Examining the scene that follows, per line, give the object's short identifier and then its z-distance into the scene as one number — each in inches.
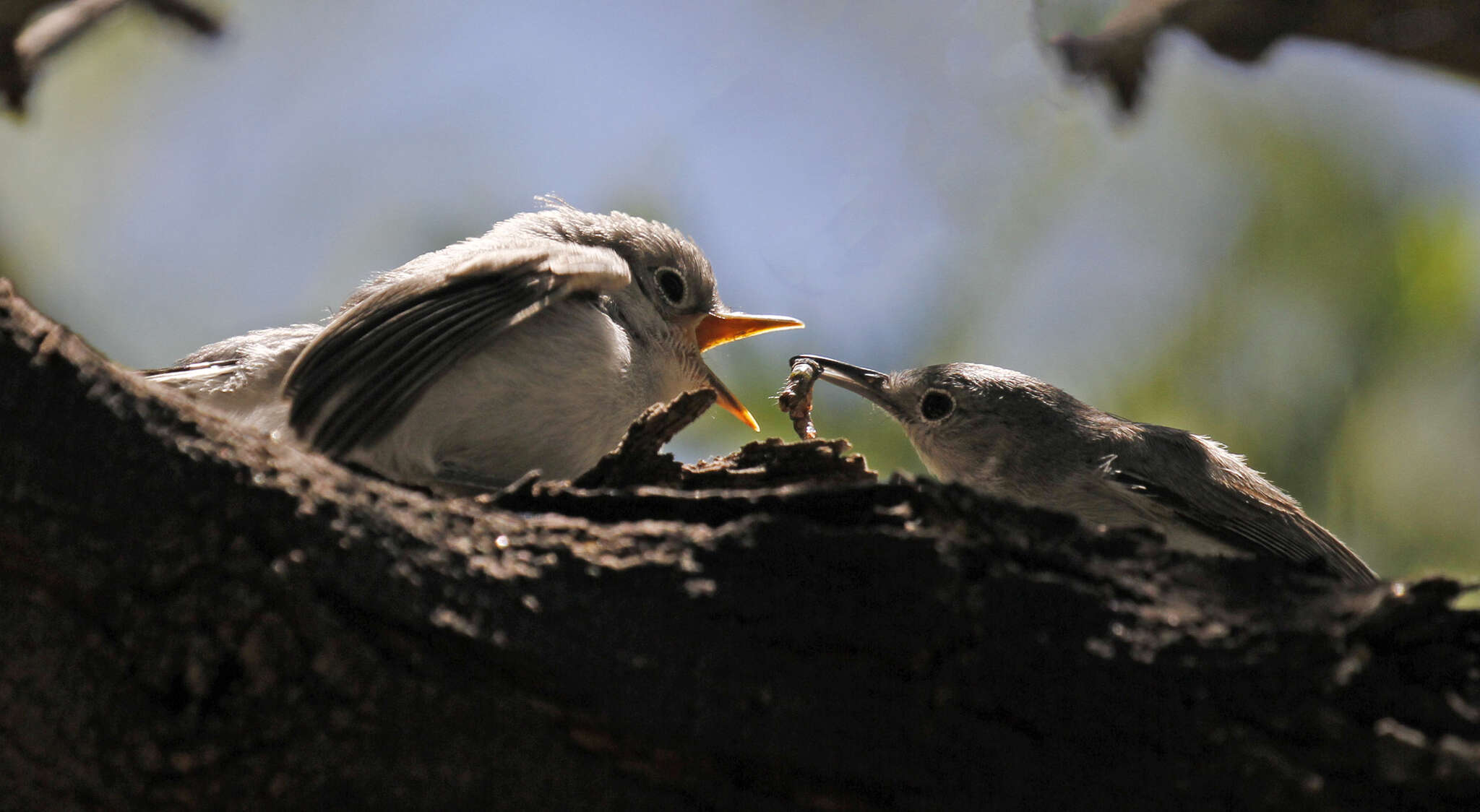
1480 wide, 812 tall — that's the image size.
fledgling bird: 122.9
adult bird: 124.2
